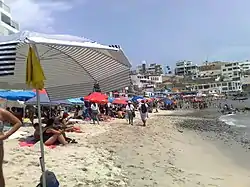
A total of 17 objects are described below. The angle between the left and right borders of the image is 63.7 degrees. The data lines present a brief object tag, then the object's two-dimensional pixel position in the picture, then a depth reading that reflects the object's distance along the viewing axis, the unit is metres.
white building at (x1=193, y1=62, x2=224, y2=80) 96.74
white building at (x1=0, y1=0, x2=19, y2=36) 23.87
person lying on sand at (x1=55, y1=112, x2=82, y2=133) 6.30
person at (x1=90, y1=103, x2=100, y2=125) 12.70
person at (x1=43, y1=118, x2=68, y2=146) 5.94
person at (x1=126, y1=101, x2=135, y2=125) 13.26
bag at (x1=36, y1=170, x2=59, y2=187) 2.58
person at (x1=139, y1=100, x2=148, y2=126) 11.92
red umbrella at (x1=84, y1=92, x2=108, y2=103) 13.65
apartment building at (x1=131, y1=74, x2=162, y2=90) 74.72
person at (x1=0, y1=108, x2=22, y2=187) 2.53
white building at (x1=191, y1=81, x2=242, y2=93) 84.06
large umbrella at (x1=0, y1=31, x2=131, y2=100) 2.56
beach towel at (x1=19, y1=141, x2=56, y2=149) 5.72
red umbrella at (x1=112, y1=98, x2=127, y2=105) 19.33
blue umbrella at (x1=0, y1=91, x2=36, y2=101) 11.84
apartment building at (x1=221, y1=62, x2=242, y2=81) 93.31
